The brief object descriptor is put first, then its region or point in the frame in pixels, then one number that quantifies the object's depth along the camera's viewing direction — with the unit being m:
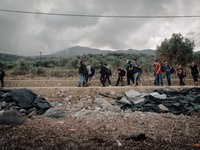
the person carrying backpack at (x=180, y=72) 19.77
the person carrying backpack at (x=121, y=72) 20.27
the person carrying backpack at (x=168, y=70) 18.73
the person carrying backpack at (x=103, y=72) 19.25
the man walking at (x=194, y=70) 19.20
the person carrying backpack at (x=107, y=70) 19.42
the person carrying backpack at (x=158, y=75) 17.78
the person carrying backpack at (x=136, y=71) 17.93
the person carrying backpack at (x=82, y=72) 18.59
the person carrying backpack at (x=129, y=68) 18.25
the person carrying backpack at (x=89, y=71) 19.25
